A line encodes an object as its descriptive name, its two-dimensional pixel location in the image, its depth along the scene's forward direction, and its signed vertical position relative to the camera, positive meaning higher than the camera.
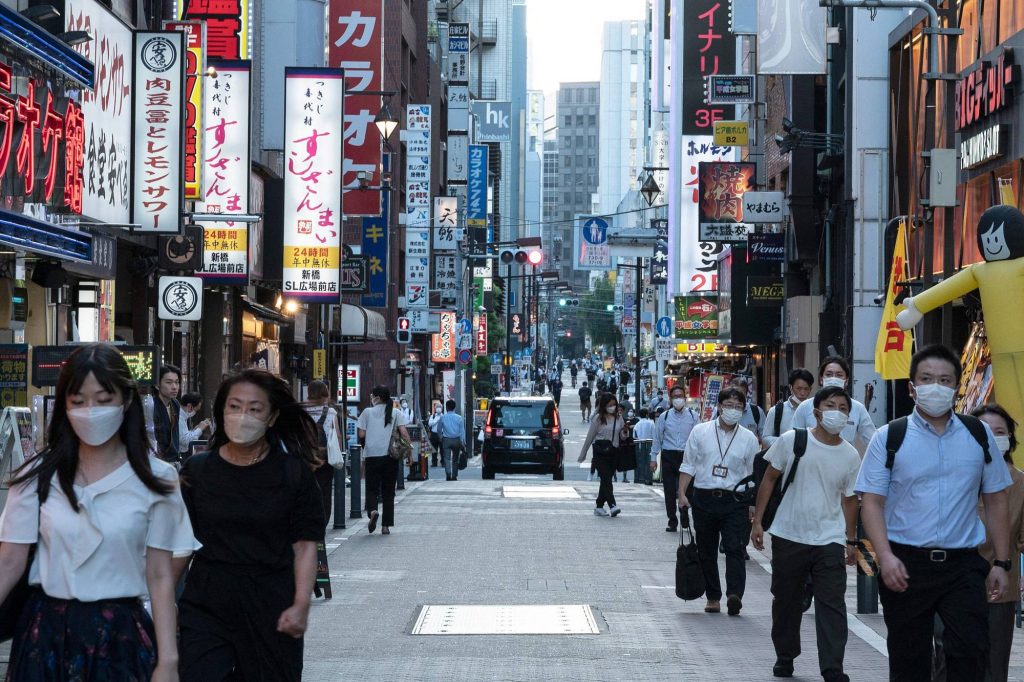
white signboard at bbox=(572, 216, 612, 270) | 66.25 +4.26
